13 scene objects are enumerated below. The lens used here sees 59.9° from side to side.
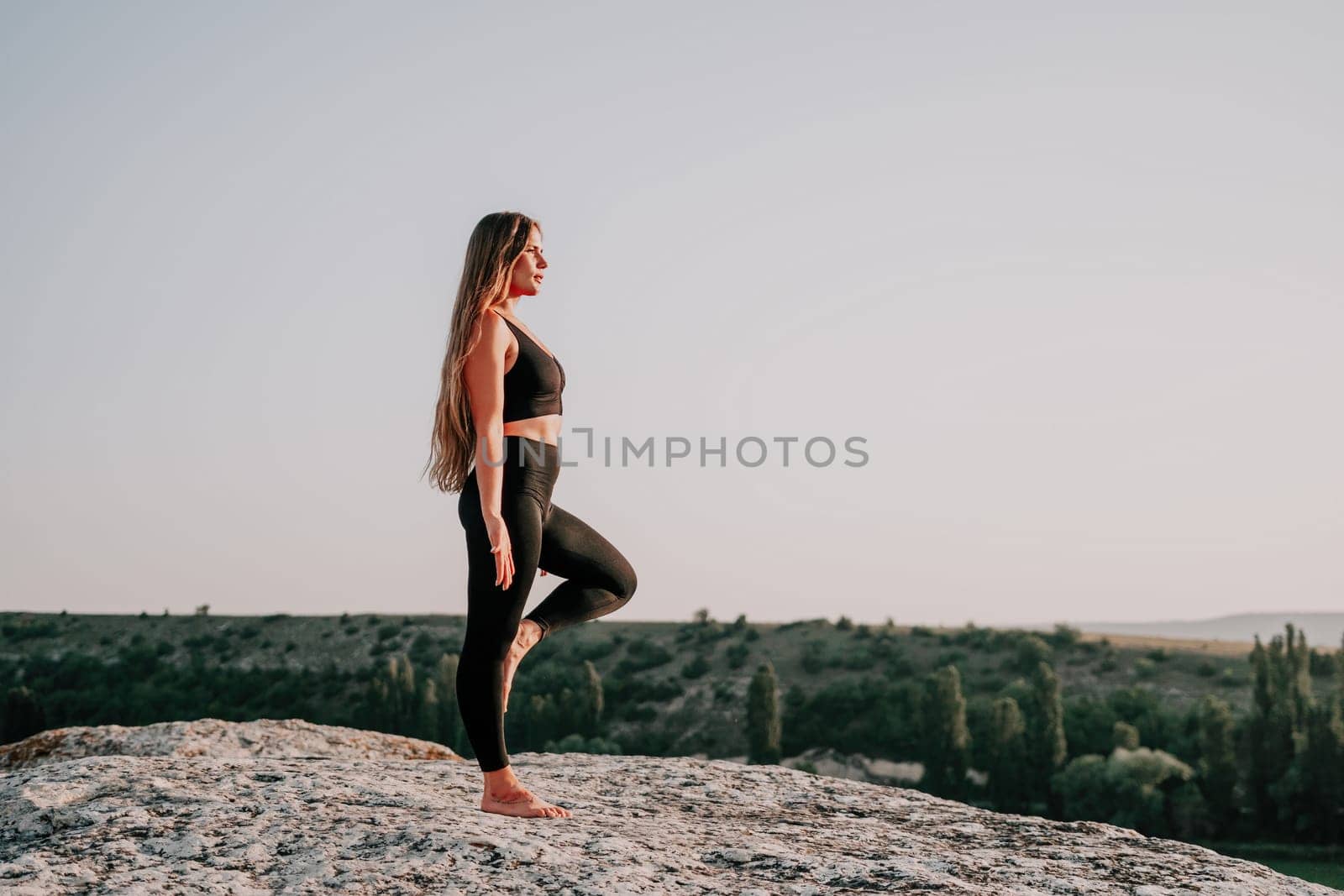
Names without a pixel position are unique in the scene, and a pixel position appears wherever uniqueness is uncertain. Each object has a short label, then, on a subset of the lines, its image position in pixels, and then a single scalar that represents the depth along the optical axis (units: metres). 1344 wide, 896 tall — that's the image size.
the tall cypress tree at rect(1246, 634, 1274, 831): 44.94
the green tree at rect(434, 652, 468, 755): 56.09
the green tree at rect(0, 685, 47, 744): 59.31
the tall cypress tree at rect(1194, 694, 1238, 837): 44.38
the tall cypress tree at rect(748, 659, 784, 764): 52.41
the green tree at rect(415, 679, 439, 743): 55.91
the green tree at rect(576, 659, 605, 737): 56.72
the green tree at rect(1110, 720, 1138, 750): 48.69
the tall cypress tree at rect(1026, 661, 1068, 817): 47.44
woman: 5.72
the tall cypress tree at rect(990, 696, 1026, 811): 47.31
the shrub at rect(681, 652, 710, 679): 68.38
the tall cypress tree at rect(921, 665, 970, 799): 48.78
